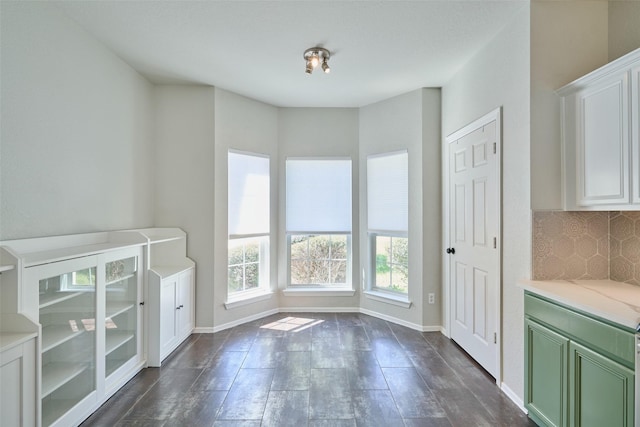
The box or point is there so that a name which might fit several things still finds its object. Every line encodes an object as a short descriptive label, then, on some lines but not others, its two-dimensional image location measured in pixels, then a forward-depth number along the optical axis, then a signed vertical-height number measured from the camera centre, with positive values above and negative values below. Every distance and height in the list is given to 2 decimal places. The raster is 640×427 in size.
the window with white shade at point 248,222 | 4.10 -0.11
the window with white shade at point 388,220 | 4.16 -0.08
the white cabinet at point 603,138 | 1.79 +0.45
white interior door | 2.75 -0.24
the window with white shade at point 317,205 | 4.59 +0.12
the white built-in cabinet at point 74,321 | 1.71 -0.72
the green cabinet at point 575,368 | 1.51 -0.81
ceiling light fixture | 3.00 +1.44
